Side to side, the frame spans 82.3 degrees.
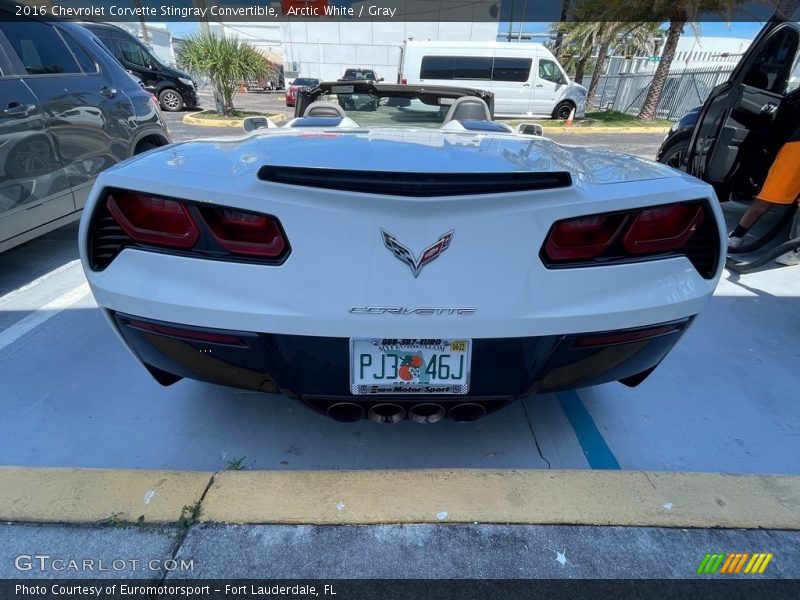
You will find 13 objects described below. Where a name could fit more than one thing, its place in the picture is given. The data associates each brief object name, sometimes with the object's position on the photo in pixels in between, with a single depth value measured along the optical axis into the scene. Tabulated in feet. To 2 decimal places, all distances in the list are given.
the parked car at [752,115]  13.05
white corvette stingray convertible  4.32
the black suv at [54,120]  9.49
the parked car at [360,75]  64.94
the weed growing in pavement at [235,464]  5.85
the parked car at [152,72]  42.13
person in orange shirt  10.88
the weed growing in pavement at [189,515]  4.91
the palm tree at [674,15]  42.75
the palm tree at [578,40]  59.04
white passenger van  49.57
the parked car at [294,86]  61.67
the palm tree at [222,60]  43.32
